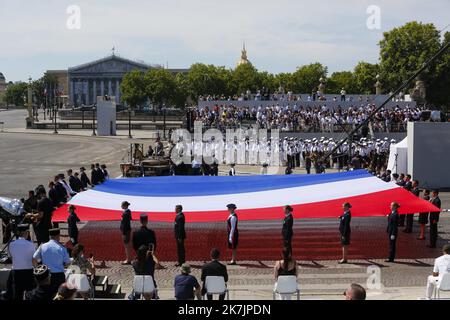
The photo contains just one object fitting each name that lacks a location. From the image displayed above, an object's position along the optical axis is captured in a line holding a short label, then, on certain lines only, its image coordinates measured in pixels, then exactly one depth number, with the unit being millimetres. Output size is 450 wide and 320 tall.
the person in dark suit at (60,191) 17547
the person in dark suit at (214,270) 9262
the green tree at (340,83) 96438
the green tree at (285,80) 103812
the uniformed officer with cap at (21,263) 9836
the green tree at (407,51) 67625
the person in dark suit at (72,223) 14102
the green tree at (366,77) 77312
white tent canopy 27516
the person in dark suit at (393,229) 14062
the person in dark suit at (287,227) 13602
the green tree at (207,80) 104625
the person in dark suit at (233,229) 13820
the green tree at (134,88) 109062
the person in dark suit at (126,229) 14070
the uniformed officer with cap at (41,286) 7651
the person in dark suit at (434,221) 15109
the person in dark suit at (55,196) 17353
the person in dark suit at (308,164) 30094
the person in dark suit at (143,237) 12203
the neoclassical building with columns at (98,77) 154500
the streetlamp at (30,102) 85388
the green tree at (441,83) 67938
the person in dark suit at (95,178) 22969
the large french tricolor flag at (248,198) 15023
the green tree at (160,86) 107625
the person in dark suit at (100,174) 23142
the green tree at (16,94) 185875
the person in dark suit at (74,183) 20172
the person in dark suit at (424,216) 16188
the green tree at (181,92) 108375
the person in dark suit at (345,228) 13867
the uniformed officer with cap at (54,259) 9409
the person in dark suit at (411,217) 17125
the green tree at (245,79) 101688
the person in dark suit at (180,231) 13609
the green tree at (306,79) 103375
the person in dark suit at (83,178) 21527
